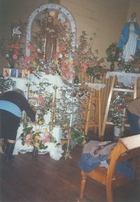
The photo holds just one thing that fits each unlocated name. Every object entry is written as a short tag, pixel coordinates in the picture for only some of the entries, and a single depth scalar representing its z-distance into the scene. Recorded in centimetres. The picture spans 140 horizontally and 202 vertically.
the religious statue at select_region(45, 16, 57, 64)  340
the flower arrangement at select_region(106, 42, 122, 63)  396
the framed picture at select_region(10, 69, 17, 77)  316
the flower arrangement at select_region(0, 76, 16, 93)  290
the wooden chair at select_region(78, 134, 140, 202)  128
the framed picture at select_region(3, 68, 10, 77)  315
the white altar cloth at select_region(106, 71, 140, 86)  377
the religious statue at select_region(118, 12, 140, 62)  431
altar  289
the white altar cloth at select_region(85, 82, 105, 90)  380
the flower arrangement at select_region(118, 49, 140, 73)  395
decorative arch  346
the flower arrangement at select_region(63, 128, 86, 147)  290
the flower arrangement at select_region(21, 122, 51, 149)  282
